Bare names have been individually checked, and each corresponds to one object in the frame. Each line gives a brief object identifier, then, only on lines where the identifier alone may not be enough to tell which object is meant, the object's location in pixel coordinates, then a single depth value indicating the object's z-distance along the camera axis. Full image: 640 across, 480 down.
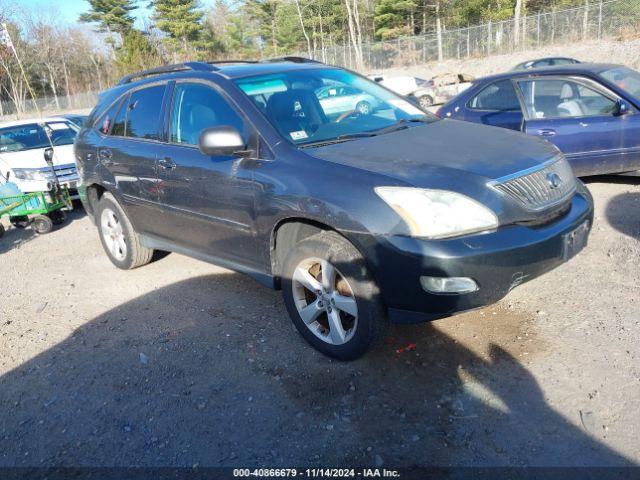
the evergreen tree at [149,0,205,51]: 54.69
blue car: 6.07
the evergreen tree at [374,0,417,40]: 49.12
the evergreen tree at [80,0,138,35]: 59.22
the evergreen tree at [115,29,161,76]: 46.22
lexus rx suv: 2.87
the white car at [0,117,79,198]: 8.16
